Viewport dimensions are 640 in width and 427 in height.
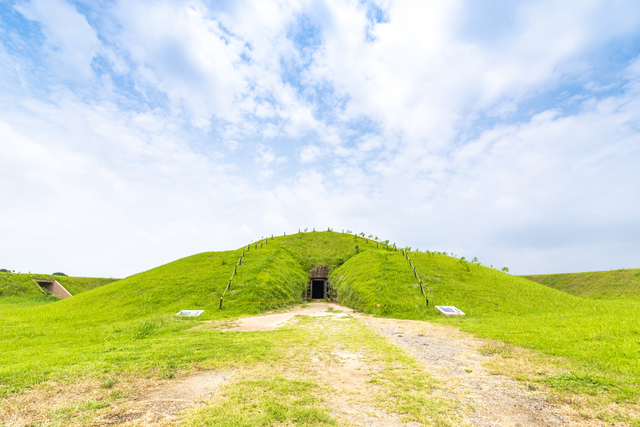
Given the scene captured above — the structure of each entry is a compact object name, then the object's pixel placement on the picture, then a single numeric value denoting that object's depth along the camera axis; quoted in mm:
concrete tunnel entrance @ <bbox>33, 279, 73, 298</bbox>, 42562
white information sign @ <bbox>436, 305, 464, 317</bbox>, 19170
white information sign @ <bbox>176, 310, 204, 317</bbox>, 19353
